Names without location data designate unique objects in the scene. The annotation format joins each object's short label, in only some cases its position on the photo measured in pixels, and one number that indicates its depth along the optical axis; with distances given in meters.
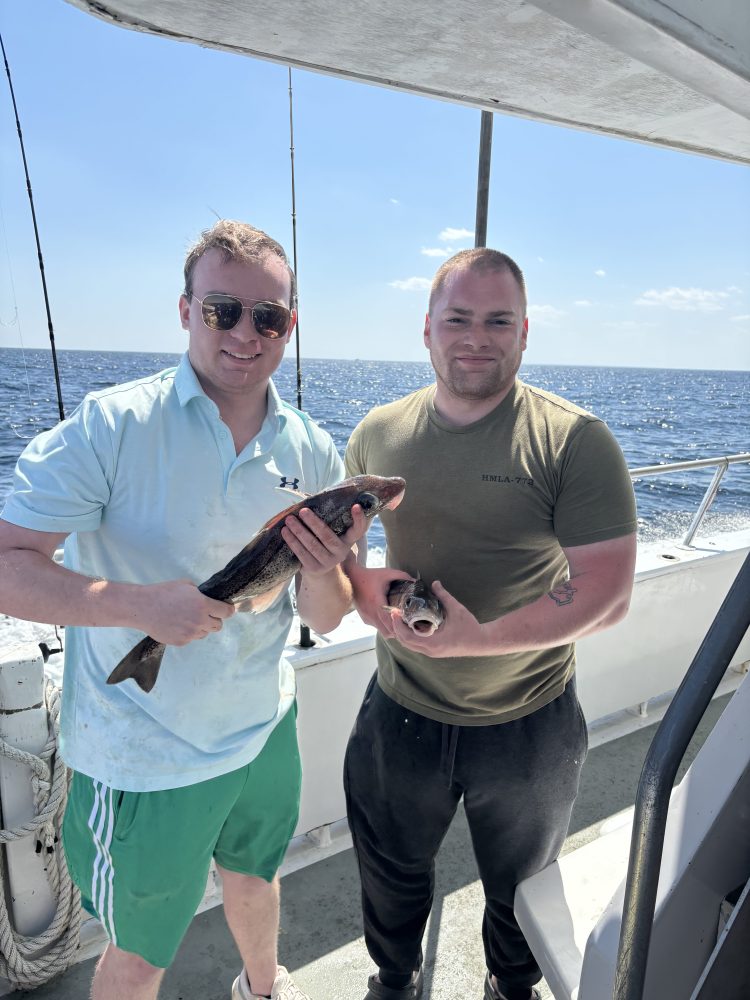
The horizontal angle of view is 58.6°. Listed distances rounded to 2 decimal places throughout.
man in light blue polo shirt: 2.21
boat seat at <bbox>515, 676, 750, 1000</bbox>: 1.59
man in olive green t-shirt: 2.45
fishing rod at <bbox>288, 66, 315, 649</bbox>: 3.50
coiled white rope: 2.76
